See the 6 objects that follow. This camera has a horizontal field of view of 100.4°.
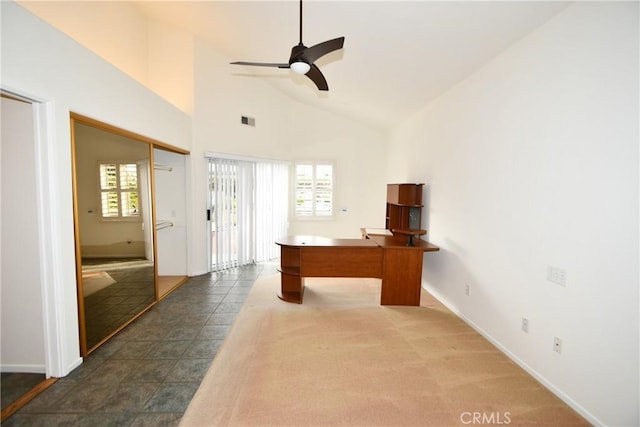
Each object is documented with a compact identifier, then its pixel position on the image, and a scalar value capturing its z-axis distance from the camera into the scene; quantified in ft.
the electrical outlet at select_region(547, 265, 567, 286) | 6.58
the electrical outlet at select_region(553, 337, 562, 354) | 6.70
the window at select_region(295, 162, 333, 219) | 21.90
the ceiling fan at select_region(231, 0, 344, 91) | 7.01
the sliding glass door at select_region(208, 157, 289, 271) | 16.66
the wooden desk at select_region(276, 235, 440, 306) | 11.97
